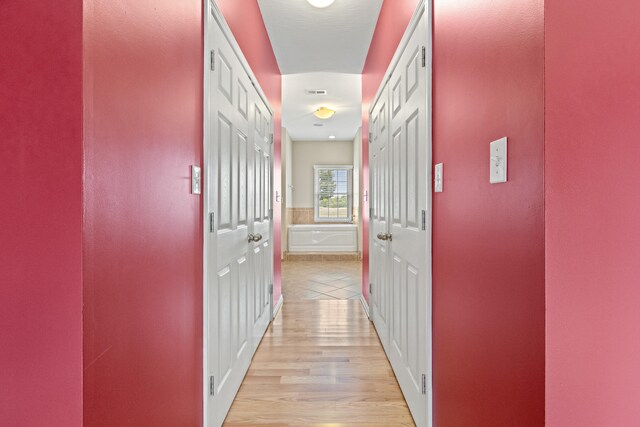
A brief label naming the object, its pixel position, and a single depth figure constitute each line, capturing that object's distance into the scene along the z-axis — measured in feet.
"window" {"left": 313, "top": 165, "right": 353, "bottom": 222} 26.30
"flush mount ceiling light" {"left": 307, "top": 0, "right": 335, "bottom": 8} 8.28
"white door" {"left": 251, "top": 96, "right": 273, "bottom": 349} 8.42
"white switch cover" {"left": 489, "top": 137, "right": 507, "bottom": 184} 3.02
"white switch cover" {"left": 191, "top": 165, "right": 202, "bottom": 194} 4.61
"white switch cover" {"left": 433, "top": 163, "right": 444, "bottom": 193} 4.71
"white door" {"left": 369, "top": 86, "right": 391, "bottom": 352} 8.46
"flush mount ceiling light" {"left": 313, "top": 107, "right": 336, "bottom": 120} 17.40
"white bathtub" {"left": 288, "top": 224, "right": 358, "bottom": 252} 24.31
